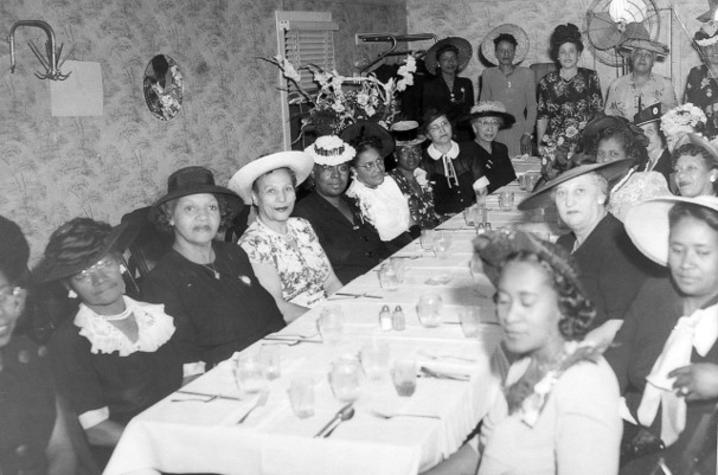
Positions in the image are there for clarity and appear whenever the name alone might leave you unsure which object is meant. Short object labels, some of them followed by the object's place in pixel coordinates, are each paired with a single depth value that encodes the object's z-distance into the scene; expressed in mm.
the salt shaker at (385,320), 2705
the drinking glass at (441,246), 3734
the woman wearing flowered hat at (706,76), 7322
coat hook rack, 4034
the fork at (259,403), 2074
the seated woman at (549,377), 1689
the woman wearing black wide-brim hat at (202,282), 3012
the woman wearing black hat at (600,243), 2730
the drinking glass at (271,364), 2312
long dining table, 1904
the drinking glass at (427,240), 3875
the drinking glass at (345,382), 2111
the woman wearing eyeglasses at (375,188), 4734
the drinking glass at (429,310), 2686
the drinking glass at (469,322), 2570
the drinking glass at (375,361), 2258
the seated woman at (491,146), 6008
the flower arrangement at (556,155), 4496
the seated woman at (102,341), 2490
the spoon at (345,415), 1990
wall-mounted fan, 8109
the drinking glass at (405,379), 2113
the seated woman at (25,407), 2273
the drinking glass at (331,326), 2625
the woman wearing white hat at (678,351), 2061
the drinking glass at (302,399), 2055
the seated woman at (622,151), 3885
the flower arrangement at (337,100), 6449
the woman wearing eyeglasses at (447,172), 5816
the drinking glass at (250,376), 2246
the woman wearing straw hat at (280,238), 3648
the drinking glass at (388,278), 3219
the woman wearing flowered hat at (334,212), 4331
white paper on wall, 4297
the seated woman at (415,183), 5211
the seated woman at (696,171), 3521
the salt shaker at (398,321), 2674
